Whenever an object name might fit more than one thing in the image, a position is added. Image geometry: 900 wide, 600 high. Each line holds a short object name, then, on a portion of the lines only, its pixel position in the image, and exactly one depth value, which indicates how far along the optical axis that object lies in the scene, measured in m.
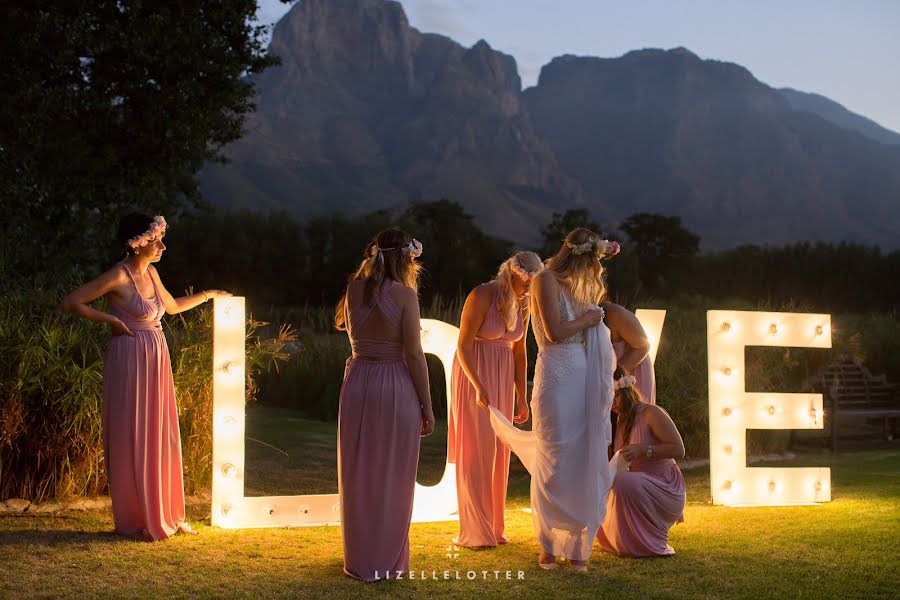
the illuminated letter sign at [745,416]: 7.75
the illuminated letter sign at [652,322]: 7.60
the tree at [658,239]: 52.84
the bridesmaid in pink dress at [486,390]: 6.12
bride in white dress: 5.60
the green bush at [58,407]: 7.11
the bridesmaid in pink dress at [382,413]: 5.30
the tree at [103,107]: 15.00
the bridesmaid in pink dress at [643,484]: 6.03
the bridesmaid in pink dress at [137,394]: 6.17
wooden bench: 12.63
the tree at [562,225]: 45.32
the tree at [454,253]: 37.56
